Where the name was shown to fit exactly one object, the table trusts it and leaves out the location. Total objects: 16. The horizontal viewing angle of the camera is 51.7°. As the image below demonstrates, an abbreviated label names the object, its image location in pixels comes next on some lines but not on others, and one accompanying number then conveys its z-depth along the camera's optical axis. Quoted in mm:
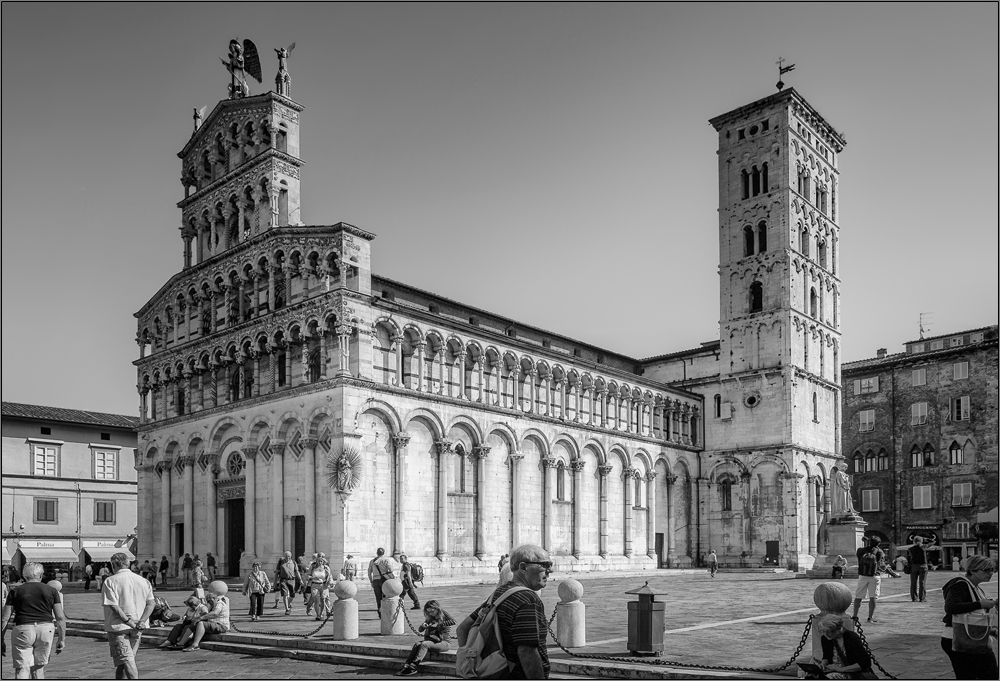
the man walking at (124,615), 11055
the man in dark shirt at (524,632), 6551
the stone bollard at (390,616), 18078
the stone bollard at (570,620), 15625
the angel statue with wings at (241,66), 41844
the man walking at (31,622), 11039
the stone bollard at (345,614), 17328
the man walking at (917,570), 24234
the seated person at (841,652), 8266
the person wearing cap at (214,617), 18031
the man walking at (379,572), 20875
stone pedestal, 41250
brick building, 58188
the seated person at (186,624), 18109
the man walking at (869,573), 18906
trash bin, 14586
